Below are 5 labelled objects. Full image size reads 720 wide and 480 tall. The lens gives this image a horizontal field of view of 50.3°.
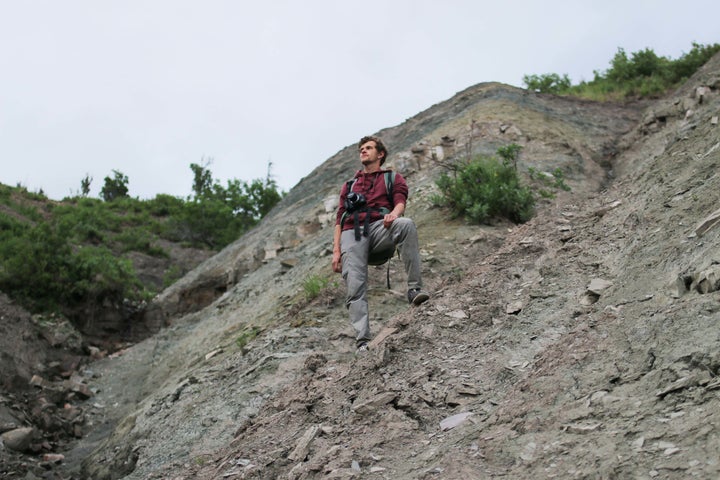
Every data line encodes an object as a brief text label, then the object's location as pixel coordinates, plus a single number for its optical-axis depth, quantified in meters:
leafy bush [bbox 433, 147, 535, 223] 9.94
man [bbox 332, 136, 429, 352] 6.78
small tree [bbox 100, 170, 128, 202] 34.03
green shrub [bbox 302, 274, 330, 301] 8.59
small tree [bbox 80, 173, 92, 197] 33.00
